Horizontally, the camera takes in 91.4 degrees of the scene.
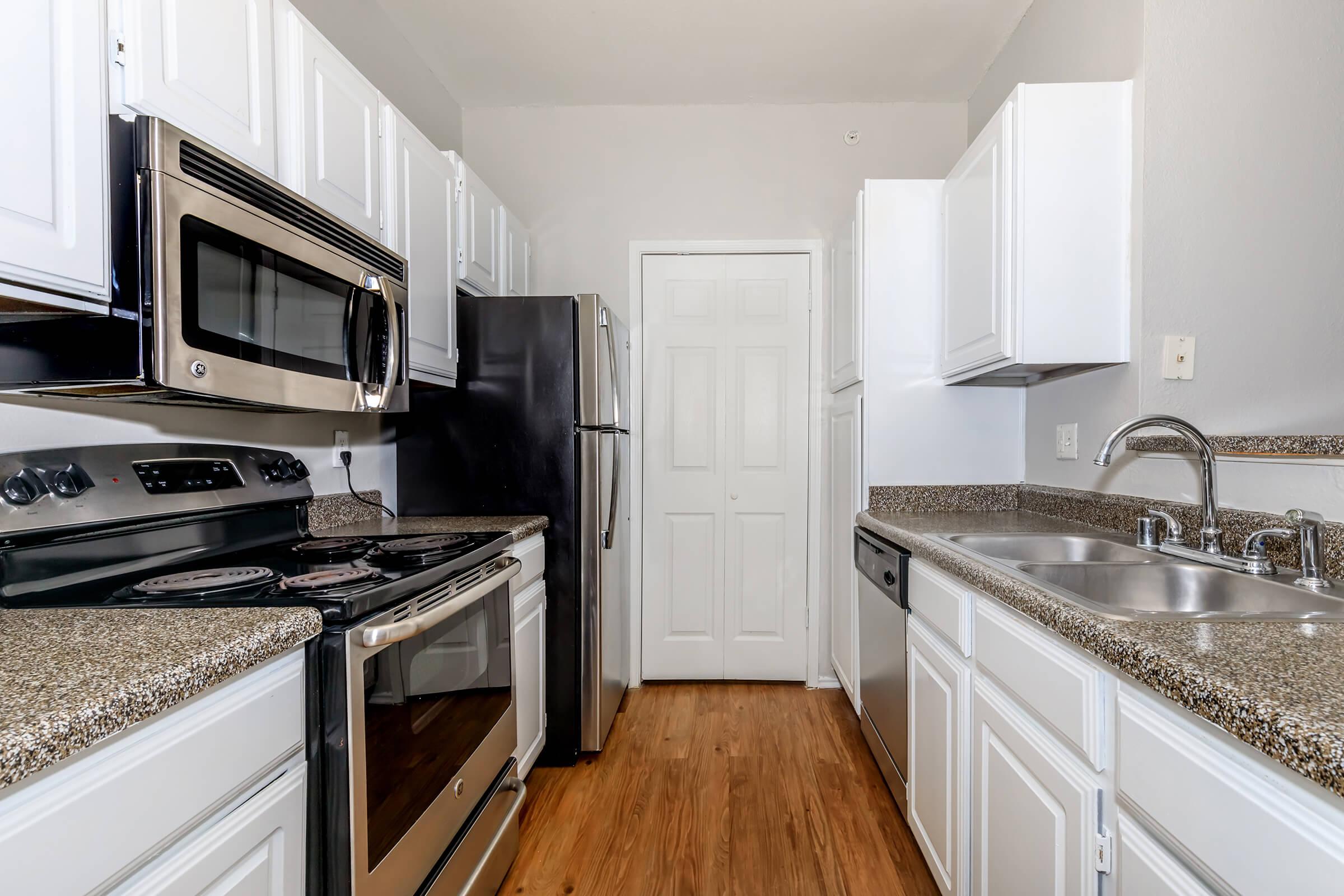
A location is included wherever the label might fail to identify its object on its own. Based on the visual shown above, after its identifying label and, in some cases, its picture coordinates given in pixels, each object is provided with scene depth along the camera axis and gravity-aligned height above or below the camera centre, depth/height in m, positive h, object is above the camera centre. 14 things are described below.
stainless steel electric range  1.04 -0.31
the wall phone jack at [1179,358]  1.68 +0.21
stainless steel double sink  1.04 -0.28
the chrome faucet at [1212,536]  1.12 -0.19
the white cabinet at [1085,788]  0.62 -0.45
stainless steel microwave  1.00 +0.25
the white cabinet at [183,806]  0.62 -0.41
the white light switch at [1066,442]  2.04 -0.01
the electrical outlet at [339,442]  2.03 -0.01
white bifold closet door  3.07 -0.13
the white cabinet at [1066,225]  1.75 +0.58
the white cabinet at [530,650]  1.97 -0.66
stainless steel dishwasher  1.87 -0.68
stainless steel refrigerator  2.23 -0.03
